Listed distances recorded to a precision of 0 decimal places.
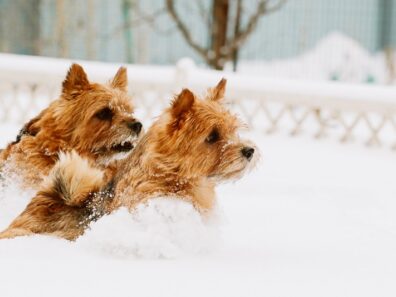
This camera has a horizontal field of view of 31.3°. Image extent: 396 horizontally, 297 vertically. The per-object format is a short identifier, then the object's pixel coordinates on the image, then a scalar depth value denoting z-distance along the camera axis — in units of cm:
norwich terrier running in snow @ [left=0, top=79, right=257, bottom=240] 351
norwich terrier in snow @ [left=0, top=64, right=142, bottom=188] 442
